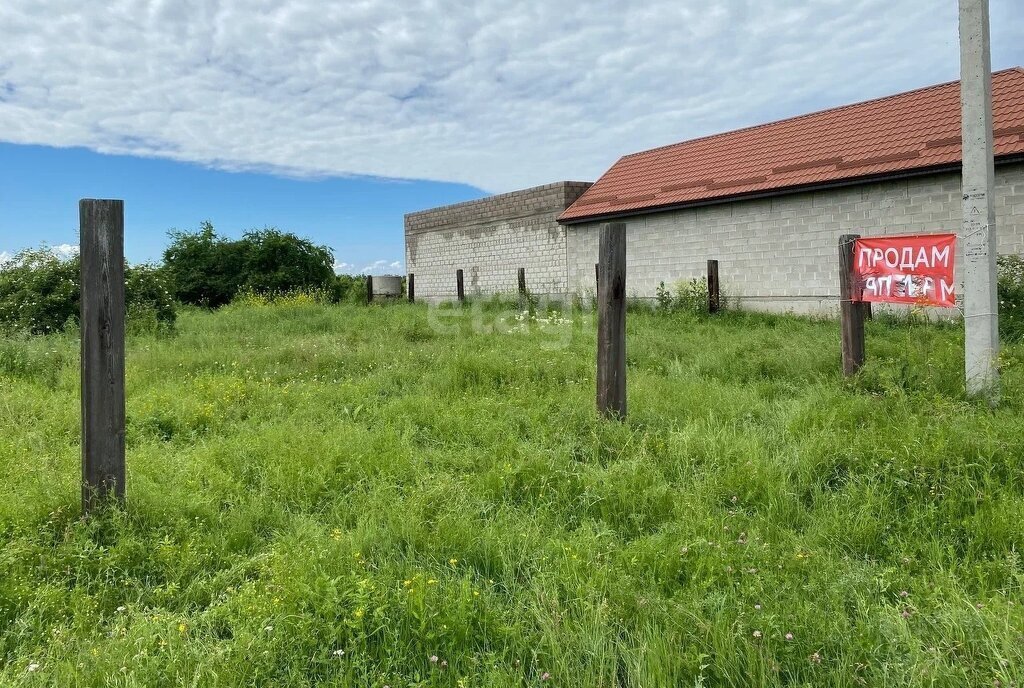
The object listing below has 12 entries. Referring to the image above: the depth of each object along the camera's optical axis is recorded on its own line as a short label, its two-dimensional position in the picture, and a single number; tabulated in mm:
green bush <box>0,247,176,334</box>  12344
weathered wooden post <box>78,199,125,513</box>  3625
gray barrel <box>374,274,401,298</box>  24062
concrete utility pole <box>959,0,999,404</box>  5555
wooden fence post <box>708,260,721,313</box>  13789
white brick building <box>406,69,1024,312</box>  11828
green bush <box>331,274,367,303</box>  21125
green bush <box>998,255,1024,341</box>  9016
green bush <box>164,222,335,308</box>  24109
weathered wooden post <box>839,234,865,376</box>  6160
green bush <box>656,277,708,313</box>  14016
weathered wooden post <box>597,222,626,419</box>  5125
